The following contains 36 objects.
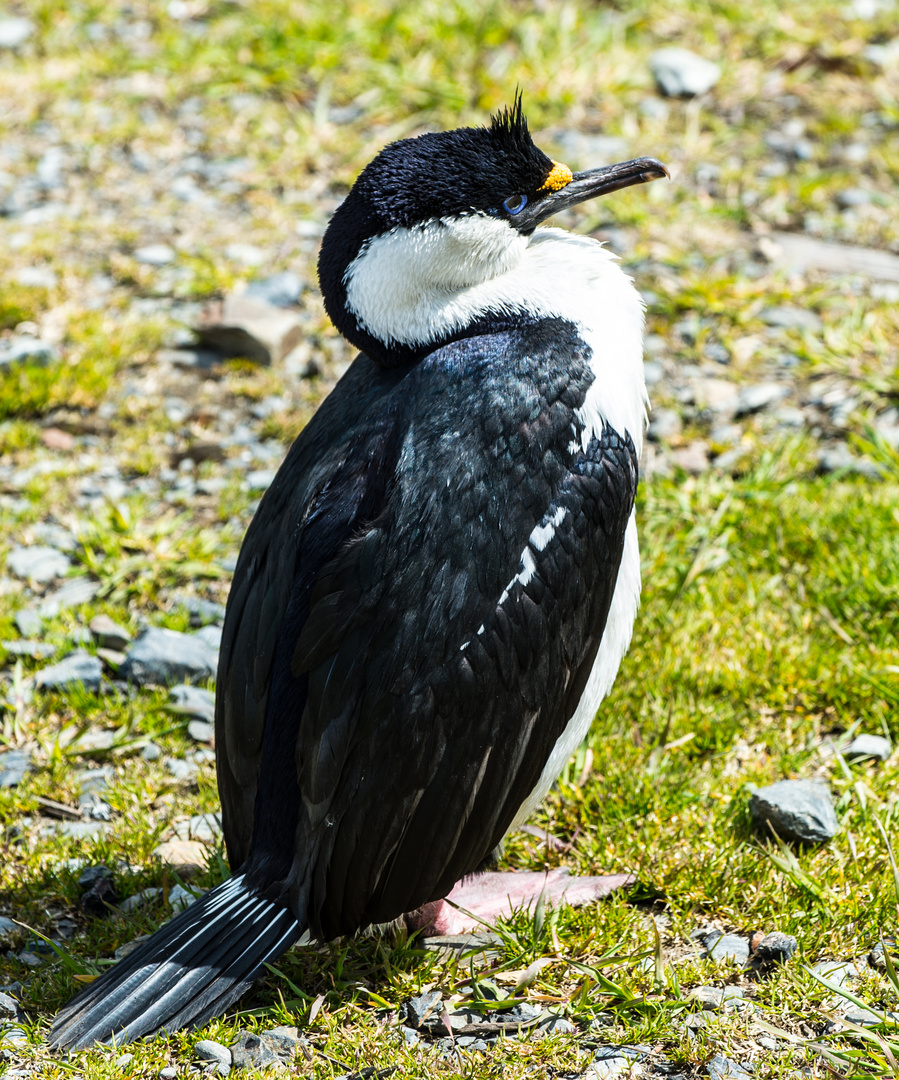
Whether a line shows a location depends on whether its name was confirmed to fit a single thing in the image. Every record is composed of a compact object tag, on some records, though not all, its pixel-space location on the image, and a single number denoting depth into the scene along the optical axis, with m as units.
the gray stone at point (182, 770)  8.09
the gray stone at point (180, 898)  7.05
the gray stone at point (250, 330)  11.66
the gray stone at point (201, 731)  8.34
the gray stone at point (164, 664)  8.70
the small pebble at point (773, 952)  6.44
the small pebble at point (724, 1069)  5.79
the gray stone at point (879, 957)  6.39
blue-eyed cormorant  6.13
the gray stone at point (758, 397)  10.94
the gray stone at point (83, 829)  7.54
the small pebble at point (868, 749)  7.78
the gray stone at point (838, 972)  6.27
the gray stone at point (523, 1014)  6.27
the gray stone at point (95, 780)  7.94
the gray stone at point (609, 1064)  5.89
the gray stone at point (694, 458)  10.37
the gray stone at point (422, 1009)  6.32
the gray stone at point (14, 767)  7.95
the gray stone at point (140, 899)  7.06
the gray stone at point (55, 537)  9.99
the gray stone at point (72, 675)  8.64
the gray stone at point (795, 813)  7.04
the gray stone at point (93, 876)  7.19
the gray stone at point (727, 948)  6.53
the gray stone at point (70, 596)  9.34
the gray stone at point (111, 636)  9.02
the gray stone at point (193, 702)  8.46
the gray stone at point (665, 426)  10.74
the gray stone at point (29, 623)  9.12
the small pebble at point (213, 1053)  5.97
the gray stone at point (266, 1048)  6.00
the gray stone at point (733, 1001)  6.21
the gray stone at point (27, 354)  11.46
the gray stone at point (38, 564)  9.72
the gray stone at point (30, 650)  8.90
